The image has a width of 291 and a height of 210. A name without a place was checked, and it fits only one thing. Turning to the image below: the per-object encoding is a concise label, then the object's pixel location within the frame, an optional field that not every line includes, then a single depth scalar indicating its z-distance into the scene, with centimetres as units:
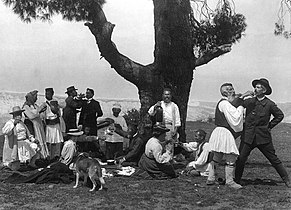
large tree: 1102
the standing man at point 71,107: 1071
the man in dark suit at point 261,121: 770
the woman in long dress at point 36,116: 994
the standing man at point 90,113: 1084
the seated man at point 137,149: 980
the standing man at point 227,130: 764
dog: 739
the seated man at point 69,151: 857
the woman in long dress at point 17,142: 925
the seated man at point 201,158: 890
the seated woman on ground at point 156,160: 842
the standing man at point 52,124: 1013
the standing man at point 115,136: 1066
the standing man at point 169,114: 966
